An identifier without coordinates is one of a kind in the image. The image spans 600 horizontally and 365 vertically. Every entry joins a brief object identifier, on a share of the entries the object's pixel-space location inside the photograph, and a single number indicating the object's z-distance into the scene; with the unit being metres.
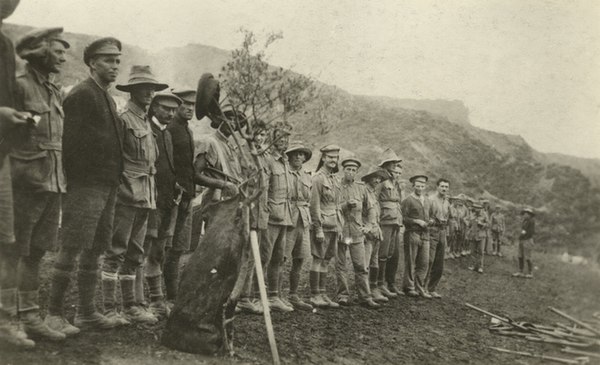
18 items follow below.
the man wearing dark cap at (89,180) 4.16
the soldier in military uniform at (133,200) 4.65
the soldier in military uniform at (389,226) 8.85
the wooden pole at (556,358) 5.20
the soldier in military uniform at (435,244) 9.67
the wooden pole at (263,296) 4.21
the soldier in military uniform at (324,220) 7.57
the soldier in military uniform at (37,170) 3.82
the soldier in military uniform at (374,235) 8.25
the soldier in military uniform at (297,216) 7.14
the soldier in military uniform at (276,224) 6.62
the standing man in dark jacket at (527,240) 14.54
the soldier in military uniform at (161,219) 5.20
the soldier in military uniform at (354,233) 7.86
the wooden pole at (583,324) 5.74
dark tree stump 4.17
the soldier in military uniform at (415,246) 9.30
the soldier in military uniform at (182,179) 5.43
